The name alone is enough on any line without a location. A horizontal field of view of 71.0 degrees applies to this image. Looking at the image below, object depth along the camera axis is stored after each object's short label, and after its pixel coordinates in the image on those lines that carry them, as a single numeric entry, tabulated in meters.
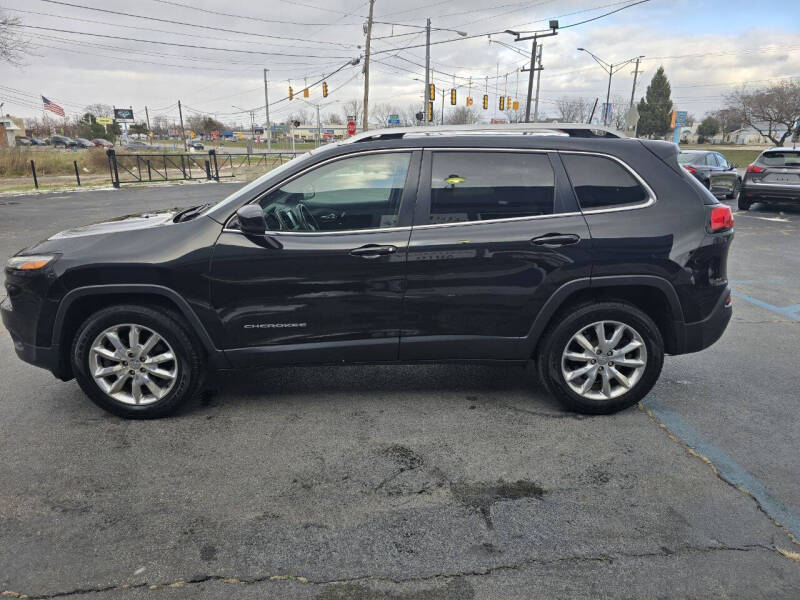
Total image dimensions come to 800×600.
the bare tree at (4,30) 18.64
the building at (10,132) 52.97
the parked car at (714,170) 16.55
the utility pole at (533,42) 25.83
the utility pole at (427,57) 34.30
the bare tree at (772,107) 58.84
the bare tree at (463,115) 84.89
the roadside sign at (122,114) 73.75
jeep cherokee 3.49
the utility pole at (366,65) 35.44
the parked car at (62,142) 71.71
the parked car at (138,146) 64.62
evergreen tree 88.19
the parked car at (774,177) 13.49
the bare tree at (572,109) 78.62
